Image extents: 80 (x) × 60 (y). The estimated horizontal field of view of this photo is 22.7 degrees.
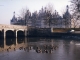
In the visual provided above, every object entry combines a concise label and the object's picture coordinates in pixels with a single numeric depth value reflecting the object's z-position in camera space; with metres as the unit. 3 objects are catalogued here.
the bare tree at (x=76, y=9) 60.34
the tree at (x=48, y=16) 81.06
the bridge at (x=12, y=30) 57.25
